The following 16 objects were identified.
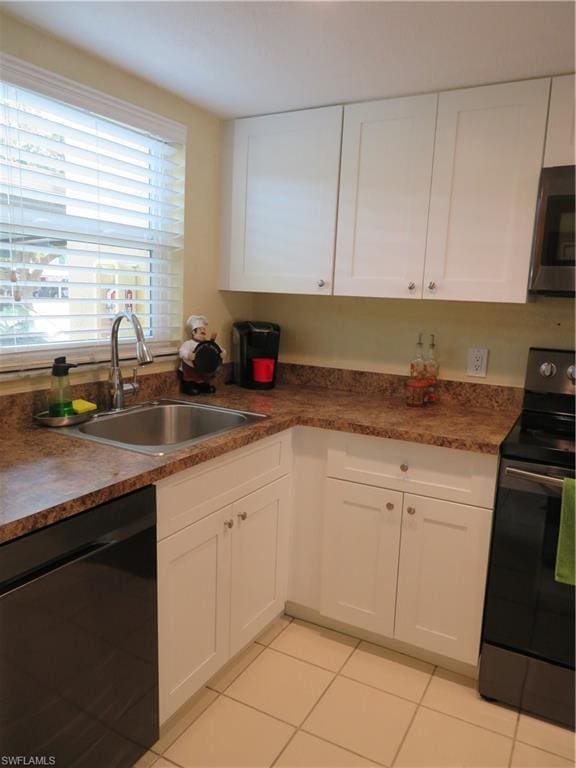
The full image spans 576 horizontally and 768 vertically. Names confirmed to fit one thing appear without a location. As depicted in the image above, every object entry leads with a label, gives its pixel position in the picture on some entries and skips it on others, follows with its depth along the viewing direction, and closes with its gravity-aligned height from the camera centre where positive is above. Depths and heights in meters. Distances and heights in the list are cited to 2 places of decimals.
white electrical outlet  2.24 -0.21
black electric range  1.65 -0.88
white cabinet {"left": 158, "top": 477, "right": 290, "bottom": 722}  1.53 -0.93
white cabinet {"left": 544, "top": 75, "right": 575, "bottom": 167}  1.75 +0.63
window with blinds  1.66 +0.23
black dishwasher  1.09 -0.79
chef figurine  2.24 -0.25
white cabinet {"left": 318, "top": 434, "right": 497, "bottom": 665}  1.82 -0.83
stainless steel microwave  1.74 +0.27
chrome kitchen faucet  1.81 -0.28
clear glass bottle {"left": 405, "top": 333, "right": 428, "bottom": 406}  2.20 -0.31
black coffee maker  2.47 -0.24
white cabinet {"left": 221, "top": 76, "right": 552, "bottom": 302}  1.86 +0.44
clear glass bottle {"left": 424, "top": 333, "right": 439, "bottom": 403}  2.24 -0.26
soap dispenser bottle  1.73 -0.32
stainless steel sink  1.90 -0.47
